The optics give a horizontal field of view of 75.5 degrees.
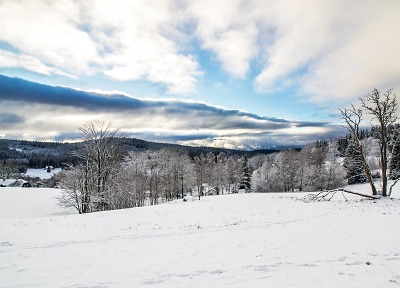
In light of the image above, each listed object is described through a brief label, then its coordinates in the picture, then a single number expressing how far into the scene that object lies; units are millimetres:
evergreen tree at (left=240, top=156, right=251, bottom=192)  87562
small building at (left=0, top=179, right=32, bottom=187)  88138
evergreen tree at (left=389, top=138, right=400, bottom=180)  25945
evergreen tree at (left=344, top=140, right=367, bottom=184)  27238
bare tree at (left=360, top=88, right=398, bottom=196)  24875
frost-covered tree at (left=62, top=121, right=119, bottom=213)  32812
